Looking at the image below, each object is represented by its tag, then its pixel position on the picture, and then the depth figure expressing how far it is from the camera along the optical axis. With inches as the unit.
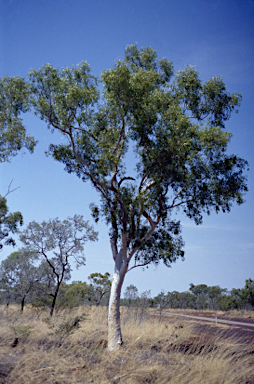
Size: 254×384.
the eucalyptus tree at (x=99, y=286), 1065.3
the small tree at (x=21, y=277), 801.6
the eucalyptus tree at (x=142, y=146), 398.9
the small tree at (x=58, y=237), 689.6
